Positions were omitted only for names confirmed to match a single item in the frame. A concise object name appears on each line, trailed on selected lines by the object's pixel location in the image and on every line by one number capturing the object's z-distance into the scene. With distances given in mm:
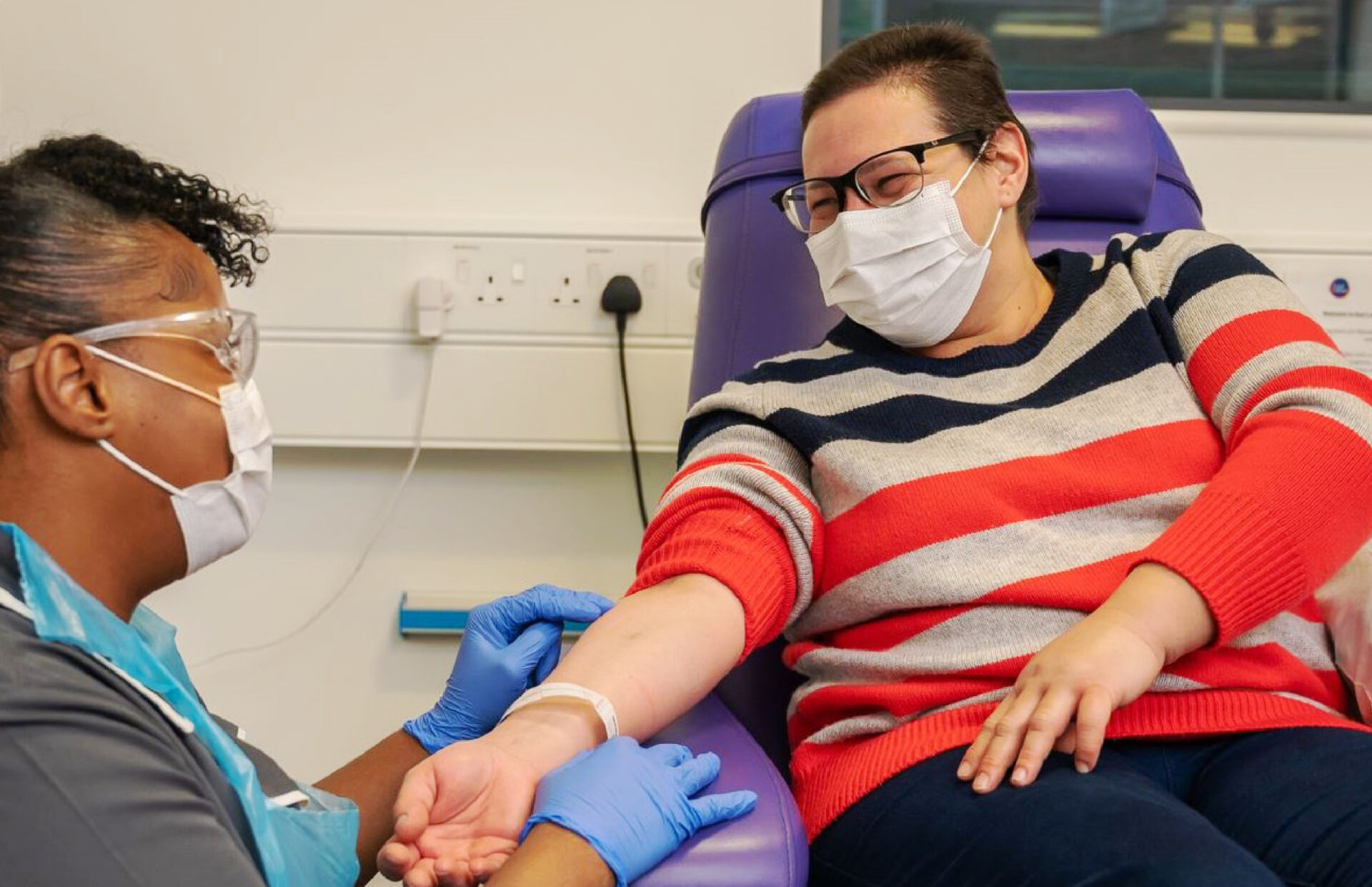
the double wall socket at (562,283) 1871
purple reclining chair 1586
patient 1006
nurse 702
